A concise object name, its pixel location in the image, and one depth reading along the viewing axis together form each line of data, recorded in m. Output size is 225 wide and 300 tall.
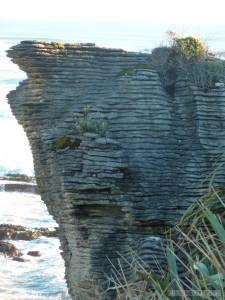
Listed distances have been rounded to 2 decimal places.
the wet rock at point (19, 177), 32.69
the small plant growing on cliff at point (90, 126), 12.57
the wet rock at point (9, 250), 24.17
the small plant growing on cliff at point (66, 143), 12.54
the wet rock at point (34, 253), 24.17
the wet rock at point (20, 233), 25.42
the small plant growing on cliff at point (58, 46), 13.89
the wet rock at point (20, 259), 23.77
